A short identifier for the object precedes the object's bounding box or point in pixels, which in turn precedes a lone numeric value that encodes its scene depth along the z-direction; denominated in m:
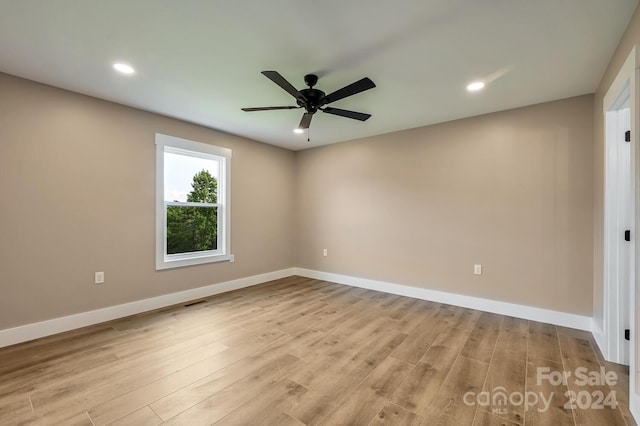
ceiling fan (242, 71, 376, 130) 2.10
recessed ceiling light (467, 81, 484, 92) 2.67
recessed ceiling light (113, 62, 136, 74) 2.39
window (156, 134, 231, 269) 3.58
